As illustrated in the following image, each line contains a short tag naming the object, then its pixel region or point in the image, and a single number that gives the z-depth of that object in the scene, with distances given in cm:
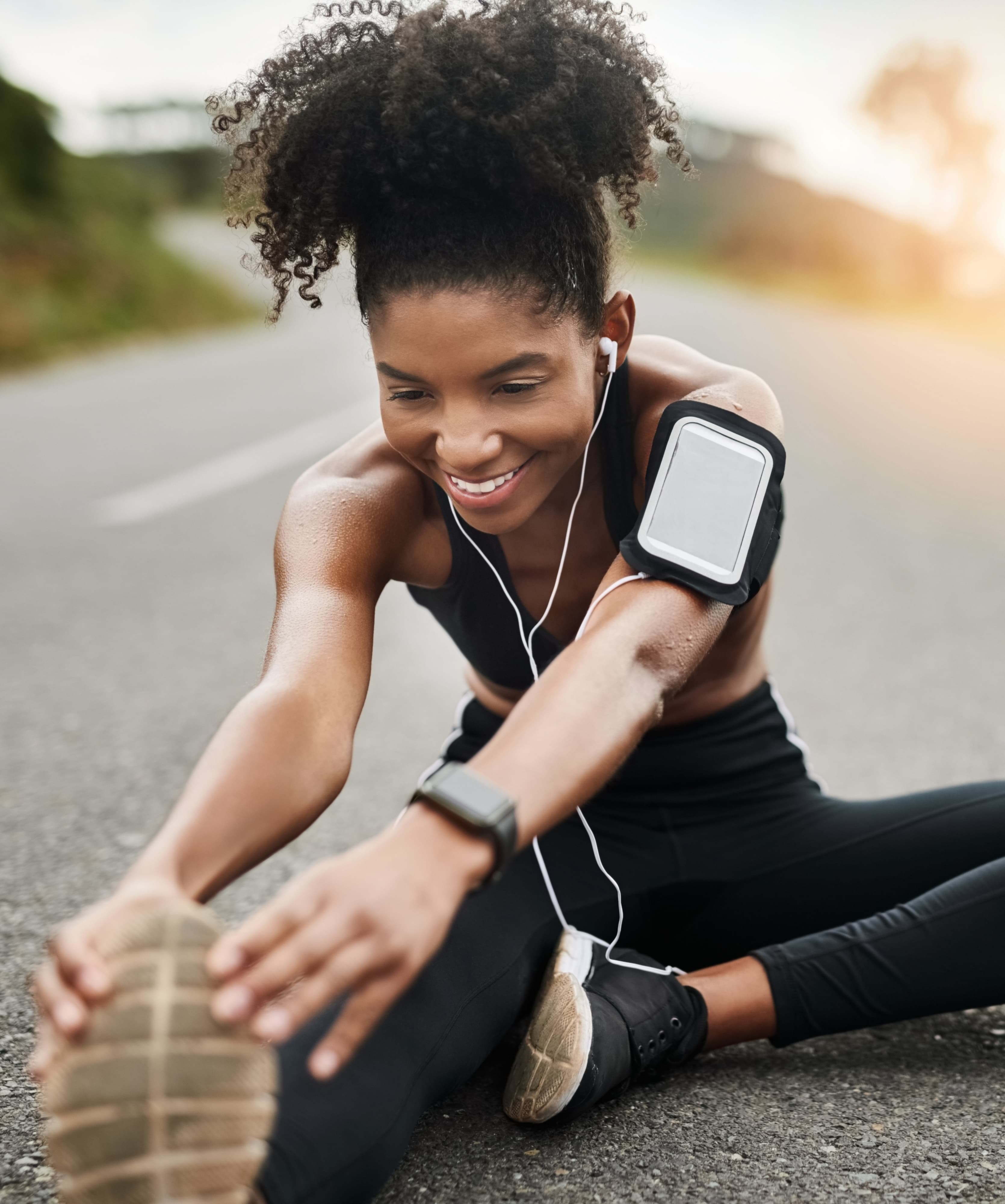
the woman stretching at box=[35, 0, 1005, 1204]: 143
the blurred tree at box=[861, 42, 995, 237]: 4131
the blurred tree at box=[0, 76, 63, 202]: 1788
